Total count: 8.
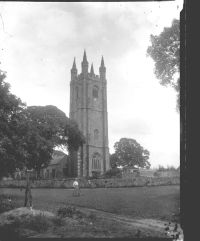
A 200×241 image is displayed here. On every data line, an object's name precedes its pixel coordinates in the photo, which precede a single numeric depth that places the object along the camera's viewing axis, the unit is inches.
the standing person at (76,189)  1132.1
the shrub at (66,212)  588.1
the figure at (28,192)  692.4
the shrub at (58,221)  500.3
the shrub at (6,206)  684.2
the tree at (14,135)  652.6
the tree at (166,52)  939.3
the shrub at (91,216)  590.6
